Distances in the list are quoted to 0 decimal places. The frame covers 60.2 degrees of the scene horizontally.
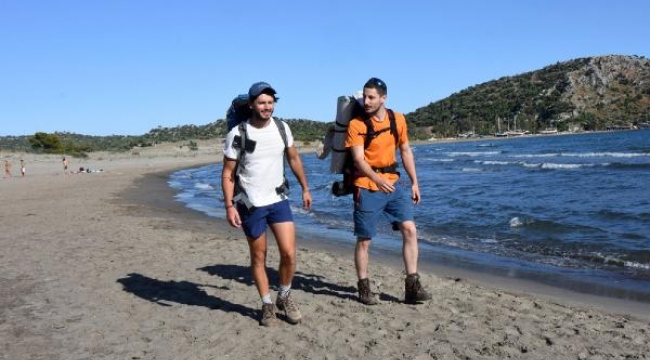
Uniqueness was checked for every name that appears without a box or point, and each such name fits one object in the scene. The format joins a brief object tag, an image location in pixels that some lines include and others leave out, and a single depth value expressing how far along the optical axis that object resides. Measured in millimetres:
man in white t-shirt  4195
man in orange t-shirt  4641
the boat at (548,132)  130750
